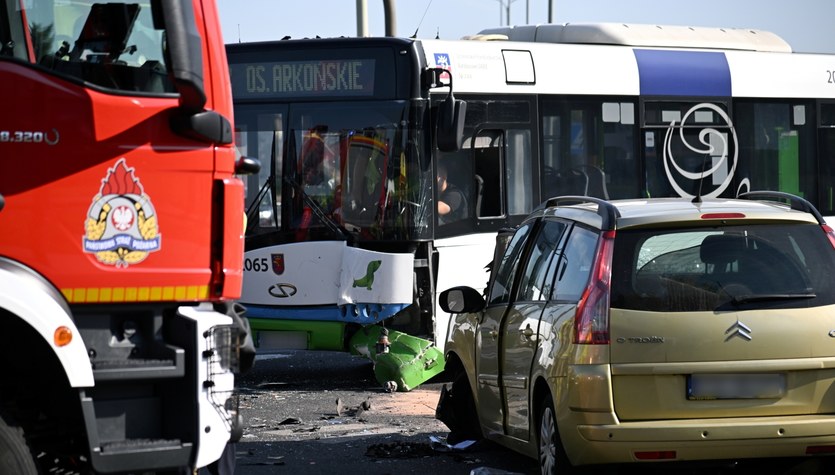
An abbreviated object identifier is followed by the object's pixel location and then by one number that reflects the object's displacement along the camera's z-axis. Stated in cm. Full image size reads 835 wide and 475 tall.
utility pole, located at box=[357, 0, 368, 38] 2283
